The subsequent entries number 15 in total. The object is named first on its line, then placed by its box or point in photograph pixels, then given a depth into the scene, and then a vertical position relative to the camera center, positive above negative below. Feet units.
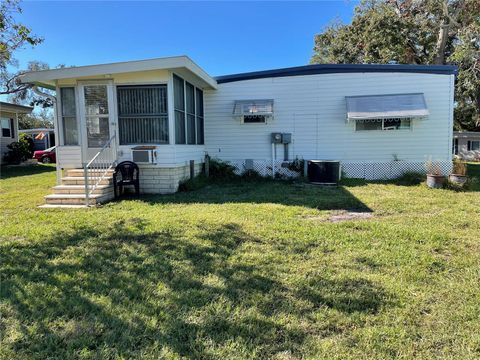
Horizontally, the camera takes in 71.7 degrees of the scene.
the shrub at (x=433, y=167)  28.66 -1.59
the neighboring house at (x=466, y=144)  74.18 +1.17
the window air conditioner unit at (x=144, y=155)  25.23 -0.02
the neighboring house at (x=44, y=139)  80.28 +4.23
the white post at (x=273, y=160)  34.54 -0.77
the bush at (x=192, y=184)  27.14 -2.59
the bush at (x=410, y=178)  30.17 -2.62
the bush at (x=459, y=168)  27.81 -1.57
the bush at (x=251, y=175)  34.24 -2.29
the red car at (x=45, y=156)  64.44 +0.07
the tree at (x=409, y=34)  52.03 +20.03
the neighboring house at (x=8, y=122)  55.88 +6.21
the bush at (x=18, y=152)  55.77 +0.82
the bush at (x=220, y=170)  34.63 -1.73
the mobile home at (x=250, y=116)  25.82 +3.37
